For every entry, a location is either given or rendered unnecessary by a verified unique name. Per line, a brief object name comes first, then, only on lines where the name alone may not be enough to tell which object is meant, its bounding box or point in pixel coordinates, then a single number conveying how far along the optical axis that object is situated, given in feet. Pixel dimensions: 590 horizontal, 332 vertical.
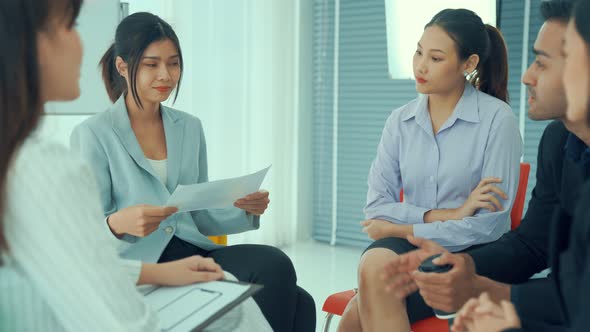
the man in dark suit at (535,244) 4.63
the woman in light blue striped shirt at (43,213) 2.49
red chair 5.36
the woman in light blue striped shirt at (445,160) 5.71
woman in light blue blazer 5.86
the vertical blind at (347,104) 13.06
